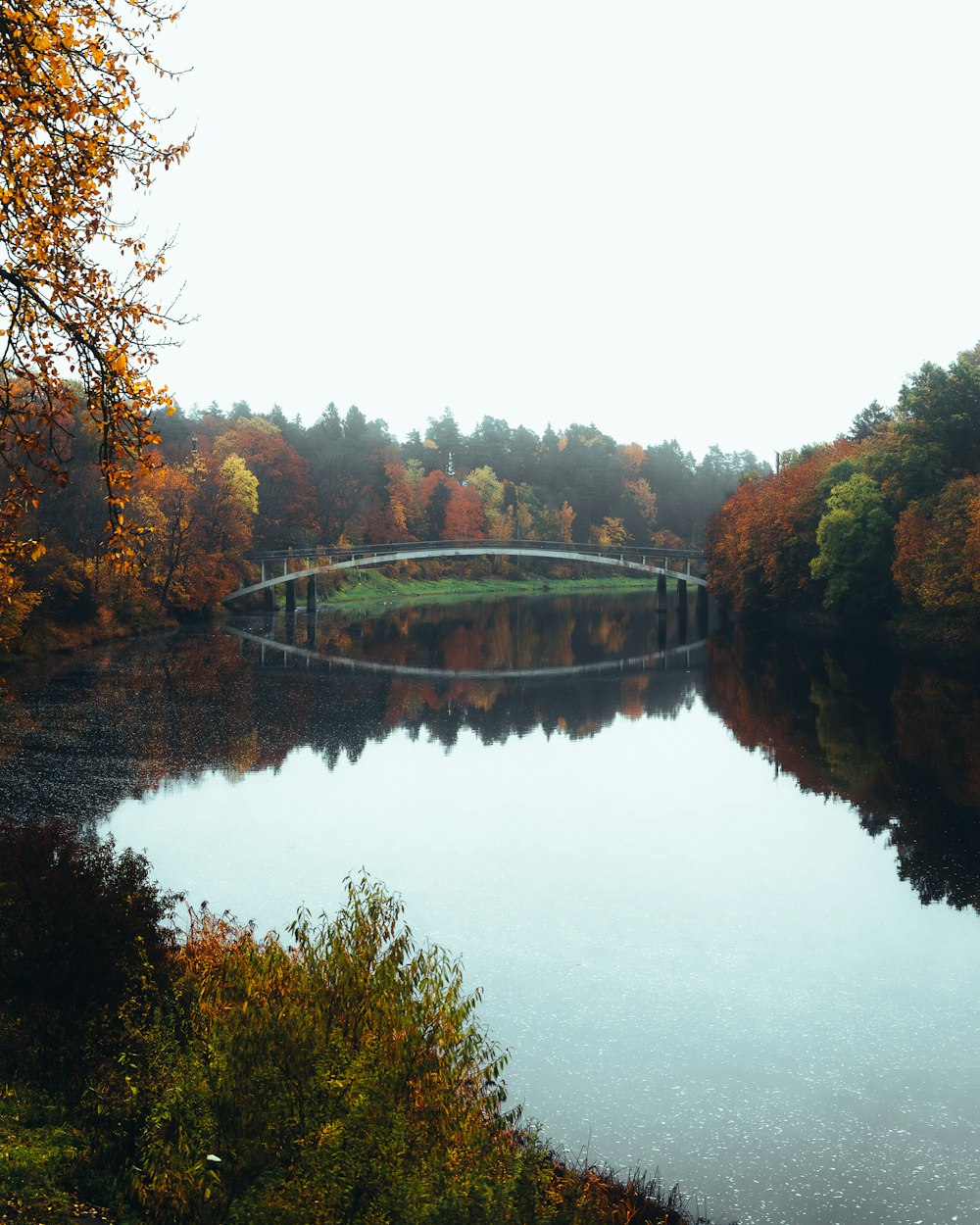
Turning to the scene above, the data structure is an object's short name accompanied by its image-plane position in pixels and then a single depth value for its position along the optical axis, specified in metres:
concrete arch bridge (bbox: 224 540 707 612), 73.11
